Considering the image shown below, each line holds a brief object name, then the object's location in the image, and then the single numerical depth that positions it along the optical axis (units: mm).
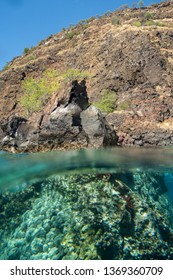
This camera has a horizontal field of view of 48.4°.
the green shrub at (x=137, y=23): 44691
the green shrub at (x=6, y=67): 57737
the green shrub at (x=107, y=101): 32020
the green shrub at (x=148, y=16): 49997
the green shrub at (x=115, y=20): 50349
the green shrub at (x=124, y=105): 31216
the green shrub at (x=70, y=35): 55607
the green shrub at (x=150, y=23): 45202
